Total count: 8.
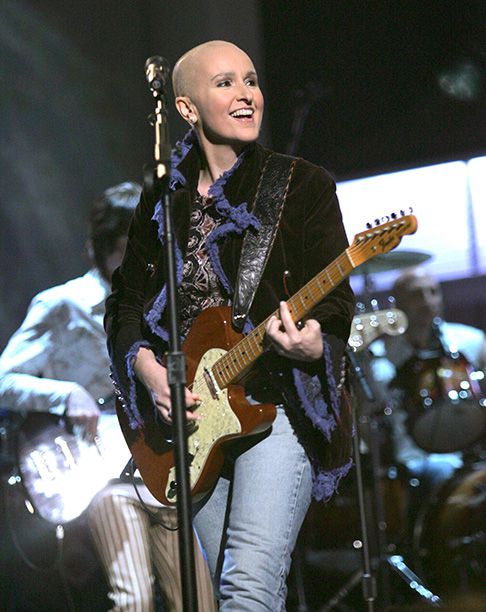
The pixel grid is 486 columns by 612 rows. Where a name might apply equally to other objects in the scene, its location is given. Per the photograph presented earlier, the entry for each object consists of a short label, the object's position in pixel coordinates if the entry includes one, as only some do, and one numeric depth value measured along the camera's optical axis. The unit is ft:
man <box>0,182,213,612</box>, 26.43
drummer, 37.40
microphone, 15.65
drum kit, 35.78
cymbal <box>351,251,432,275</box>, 34.32
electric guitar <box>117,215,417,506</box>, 15.57
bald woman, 16.03
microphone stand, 14.70
